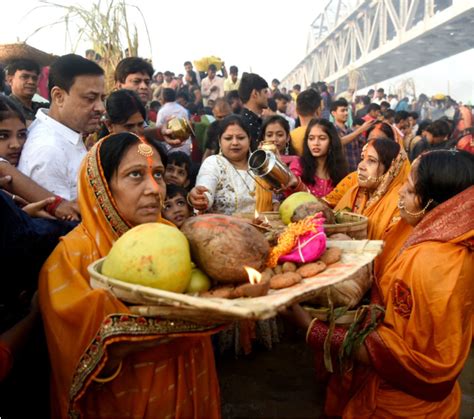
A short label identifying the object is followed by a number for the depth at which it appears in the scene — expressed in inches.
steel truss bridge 789.2
